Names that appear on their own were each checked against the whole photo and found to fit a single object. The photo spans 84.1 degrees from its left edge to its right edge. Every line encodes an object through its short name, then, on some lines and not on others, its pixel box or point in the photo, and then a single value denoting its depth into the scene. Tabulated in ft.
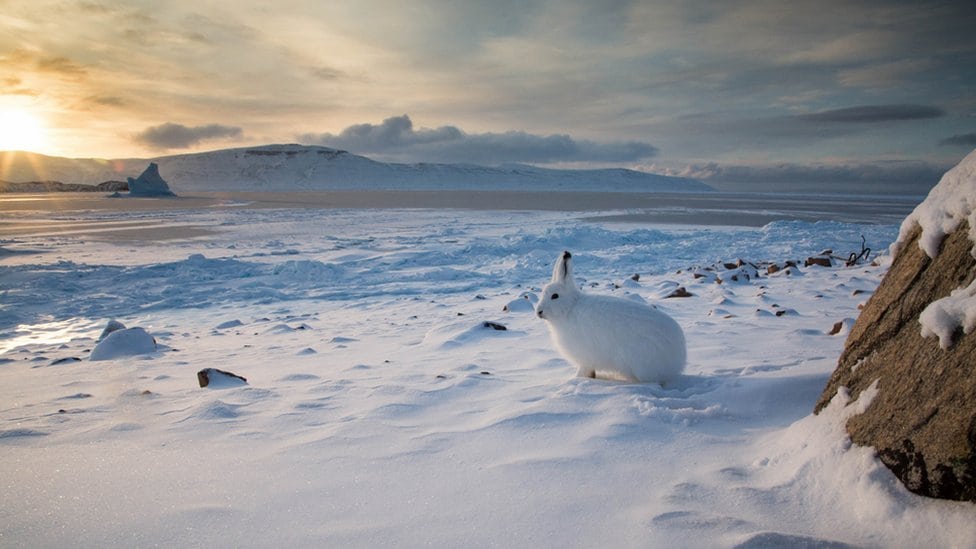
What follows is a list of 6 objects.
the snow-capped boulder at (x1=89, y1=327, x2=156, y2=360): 18.72
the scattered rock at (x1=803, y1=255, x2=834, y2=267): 34.17
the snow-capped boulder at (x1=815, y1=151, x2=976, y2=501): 5.38
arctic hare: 11.76
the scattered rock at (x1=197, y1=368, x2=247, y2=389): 13.73
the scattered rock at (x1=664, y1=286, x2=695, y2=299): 25.50
